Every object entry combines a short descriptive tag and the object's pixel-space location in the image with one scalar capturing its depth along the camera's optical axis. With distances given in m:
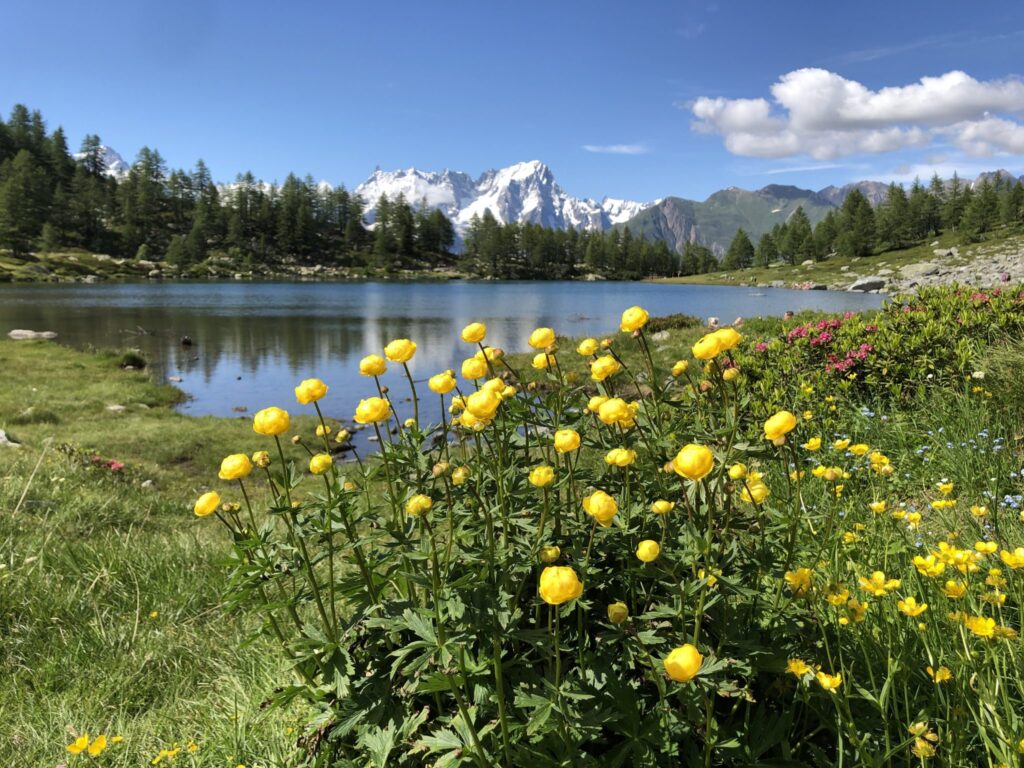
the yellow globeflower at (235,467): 0.70
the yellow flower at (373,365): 0.80
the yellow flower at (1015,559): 0.64
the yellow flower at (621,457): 0.62
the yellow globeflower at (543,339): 0.81
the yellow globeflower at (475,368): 0.80
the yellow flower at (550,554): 0.60
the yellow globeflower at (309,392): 0.77
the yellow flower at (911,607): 0.64
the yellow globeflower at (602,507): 0.58
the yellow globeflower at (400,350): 0.80
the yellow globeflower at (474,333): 0.83
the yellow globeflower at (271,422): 0.71
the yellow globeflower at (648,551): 0.58
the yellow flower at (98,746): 0.70
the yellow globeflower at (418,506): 0.61
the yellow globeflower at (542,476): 0.60
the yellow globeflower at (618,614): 0.57
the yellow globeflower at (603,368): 0.73
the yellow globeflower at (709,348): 0.67
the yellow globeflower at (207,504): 0.70
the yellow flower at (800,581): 0.67
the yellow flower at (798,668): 0.61
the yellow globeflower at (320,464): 0.73
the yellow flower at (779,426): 0.63
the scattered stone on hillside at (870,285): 43.50
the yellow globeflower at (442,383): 0.74
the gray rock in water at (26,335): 17.88
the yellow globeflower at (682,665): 0.51
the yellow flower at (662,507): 0.65
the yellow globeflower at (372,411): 0.72
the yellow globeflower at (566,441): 0.62
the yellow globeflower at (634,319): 0.78
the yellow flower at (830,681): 0.58
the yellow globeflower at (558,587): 0.52
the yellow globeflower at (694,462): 0.57
